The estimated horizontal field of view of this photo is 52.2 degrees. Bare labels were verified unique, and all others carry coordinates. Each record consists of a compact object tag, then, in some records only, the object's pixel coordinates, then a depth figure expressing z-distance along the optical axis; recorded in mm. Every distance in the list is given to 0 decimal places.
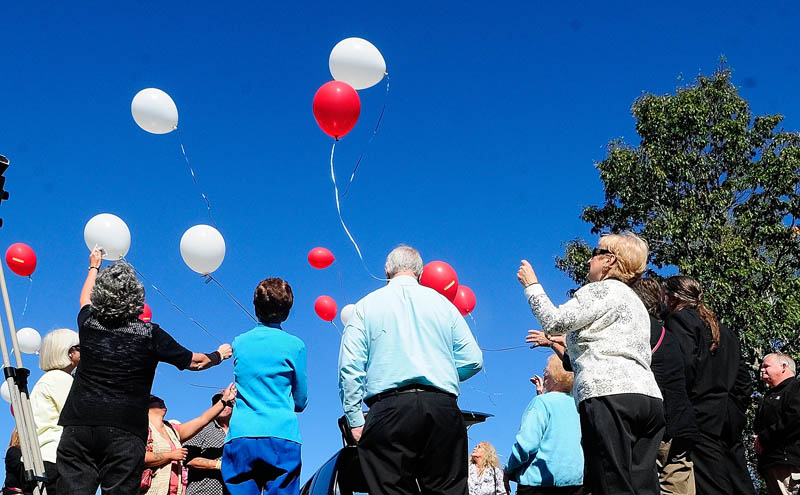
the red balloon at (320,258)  9125
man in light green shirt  3424
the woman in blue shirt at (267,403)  4055
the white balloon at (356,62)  7145
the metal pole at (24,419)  3809
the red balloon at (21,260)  7848
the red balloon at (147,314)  6371
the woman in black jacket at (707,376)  4660
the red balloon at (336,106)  6727
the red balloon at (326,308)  9312
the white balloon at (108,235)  6523
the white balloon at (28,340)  8602
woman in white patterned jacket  3375
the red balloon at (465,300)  7938
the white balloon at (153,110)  7094
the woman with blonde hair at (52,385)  4641
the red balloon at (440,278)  6961
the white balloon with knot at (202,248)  7074
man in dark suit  5543
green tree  13484
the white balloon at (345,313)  8703
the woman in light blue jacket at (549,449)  4871
